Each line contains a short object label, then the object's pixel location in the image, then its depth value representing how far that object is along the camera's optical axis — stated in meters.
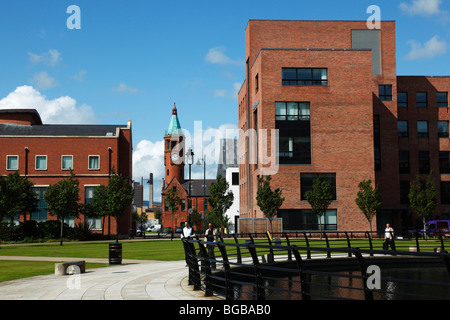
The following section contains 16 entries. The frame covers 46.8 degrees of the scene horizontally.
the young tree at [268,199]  50.69
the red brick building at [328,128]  53.88
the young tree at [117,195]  52.84
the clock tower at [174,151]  128.38
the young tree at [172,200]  97.05
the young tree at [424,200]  55.41
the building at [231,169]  96.19
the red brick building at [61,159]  63.12
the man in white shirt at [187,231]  22.33
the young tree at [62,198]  46.22
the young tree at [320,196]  50.82
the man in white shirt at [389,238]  26.00
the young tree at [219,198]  70.44
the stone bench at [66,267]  17.69
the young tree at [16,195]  43.56
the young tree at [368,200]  51.53
